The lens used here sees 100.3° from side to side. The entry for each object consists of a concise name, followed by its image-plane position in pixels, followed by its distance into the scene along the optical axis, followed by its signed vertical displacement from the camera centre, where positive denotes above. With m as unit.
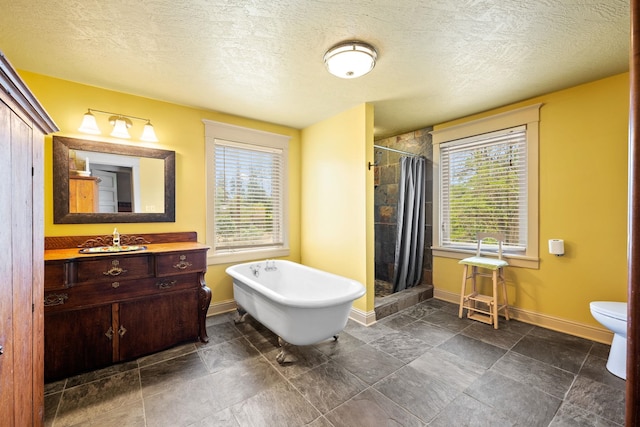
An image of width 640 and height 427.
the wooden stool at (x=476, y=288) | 2.81 -0.83
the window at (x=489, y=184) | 2.88 +0.34
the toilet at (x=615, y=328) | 1.95 -0.86
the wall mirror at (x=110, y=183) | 2.41 +0.30
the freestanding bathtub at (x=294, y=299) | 2.11 -0.79
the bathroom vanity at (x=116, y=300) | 1.96 -0.71
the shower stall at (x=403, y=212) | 3.57 +0.01
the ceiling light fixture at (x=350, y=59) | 1.90 +1.15
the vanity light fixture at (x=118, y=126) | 2.40 +0.83
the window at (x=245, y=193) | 3.22 +0.26
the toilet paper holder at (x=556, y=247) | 2.58 -0.34
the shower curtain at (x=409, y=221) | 3.55 -0.12
